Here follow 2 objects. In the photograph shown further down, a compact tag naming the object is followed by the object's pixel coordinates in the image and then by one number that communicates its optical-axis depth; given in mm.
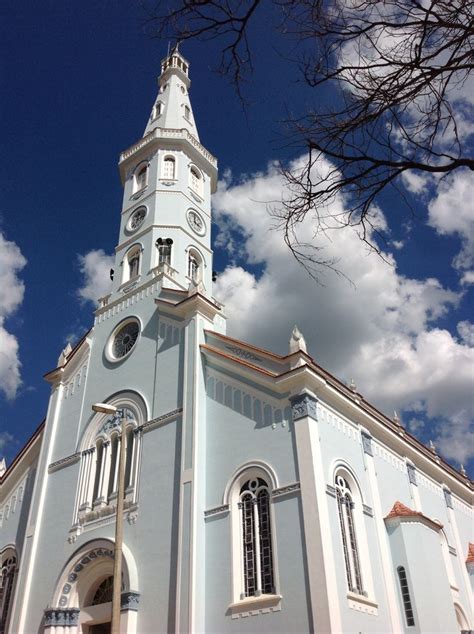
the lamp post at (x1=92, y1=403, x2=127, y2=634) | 12148
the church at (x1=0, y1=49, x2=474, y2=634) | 16078
